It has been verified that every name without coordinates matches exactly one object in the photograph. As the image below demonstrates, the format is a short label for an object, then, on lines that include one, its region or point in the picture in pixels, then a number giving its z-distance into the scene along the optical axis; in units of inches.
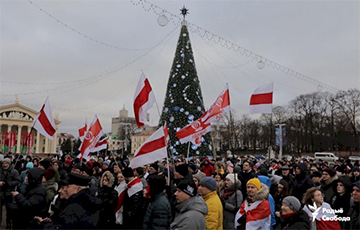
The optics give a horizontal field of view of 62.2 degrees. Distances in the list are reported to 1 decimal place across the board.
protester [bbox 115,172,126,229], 190.5
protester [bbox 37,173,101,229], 122.1
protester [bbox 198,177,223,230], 172.1
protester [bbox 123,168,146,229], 186.1
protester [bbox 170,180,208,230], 132.6
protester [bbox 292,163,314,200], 277.3
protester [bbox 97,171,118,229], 191.2
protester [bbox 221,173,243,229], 215.3
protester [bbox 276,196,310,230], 150.9
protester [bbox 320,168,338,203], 261.0
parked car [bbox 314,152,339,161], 1598.1
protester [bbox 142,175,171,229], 158.4
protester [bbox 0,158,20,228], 274.8
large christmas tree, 780.0
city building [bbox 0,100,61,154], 2682.1
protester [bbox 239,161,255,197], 282.5
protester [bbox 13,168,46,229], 177.8
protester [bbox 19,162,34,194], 263.8
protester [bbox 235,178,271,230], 159.3
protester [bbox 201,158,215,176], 395.9
